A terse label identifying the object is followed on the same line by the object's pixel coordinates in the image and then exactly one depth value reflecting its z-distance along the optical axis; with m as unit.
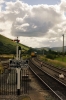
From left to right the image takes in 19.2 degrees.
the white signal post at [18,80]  14.98
